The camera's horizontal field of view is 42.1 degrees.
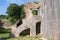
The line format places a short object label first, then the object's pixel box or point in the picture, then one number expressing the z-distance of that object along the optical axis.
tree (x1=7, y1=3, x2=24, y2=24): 17.50
